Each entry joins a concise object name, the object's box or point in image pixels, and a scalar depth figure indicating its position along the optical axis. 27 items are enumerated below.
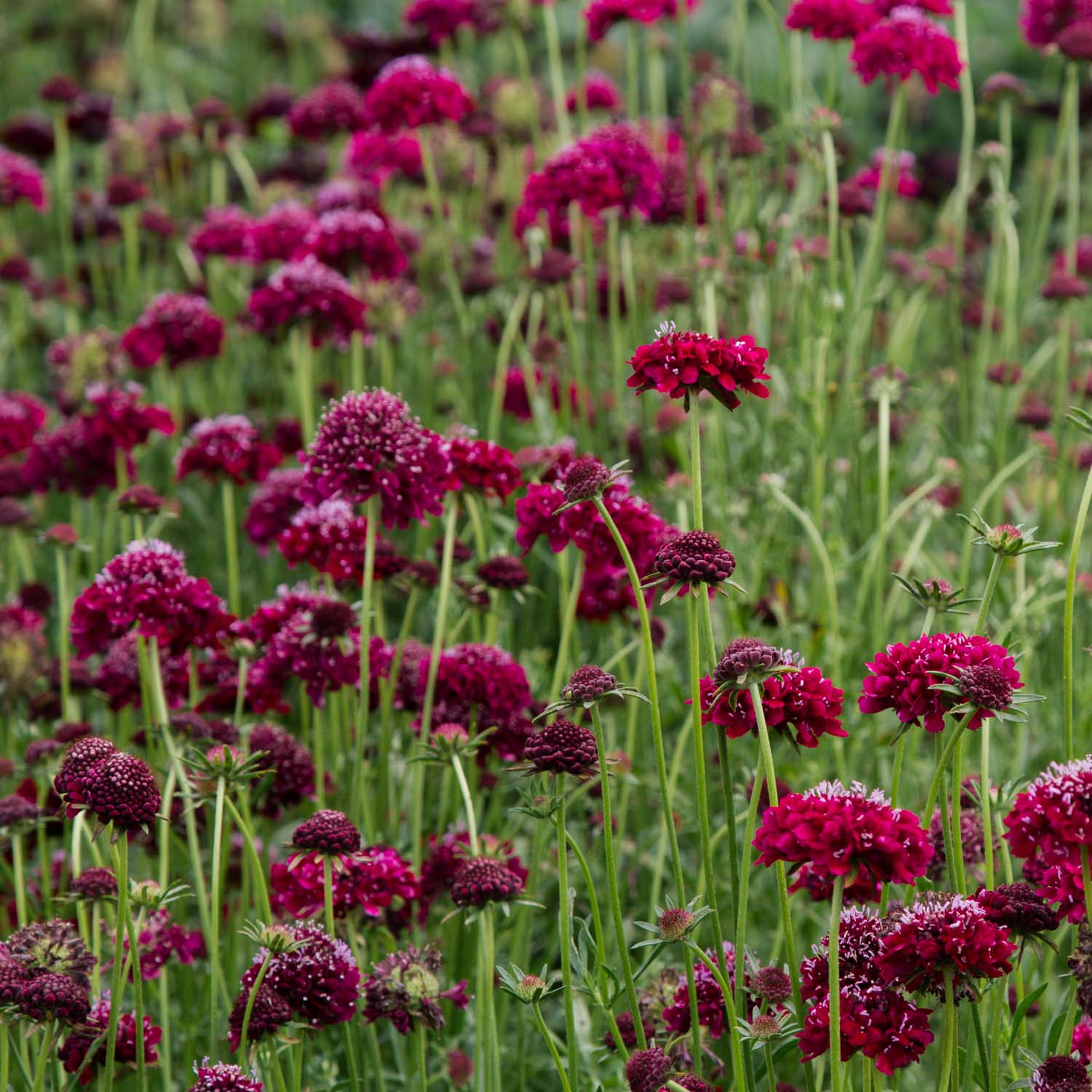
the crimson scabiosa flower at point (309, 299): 6.49
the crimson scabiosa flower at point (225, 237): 8.41
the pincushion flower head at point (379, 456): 4.46
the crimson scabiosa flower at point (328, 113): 9.18
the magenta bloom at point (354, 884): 4.21
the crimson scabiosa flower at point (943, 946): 2.96
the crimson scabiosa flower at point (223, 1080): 3.37
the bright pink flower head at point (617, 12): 7.06
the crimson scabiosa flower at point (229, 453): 6.02
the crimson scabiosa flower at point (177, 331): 7.19
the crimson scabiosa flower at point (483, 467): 4.89
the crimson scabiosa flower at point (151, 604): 4.73
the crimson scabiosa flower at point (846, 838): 2.90
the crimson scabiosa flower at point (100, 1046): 3.93
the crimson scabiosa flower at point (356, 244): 7.02
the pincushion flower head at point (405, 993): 3.96
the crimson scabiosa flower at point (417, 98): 7.27
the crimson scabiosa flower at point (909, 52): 6.27
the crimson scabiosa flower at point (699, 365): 3.51
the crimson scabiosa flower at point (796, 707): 3.37
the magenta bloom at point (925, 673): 3.28
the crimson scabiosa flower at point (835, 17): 6.34
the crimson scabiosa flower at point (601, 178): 6.57
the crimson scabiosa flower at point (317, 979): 3.73
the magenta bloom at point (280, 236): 7.84
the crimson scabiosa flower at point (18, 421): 6.68
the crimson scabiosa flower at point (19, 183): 8.91
